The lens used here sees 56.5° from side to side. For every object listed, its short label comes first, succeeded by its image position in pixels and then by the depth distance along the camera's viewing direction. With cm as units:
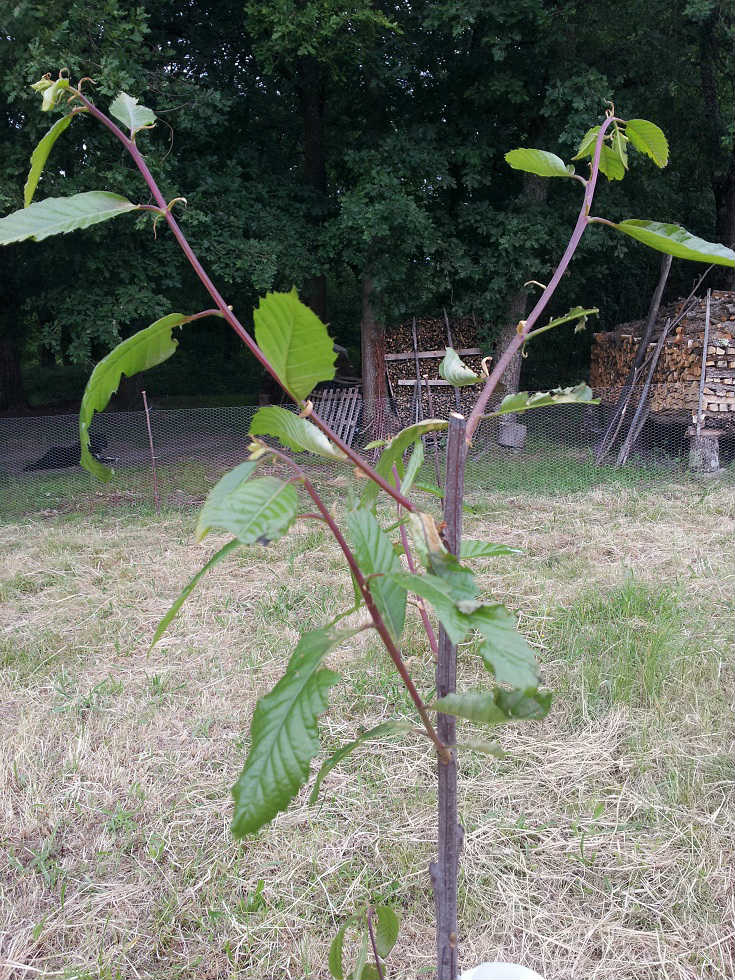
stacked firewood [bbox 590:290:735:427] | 775
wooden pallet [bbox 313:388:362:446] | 952
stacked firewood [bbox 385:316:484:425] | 970
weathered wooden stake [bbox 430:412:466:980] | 69
